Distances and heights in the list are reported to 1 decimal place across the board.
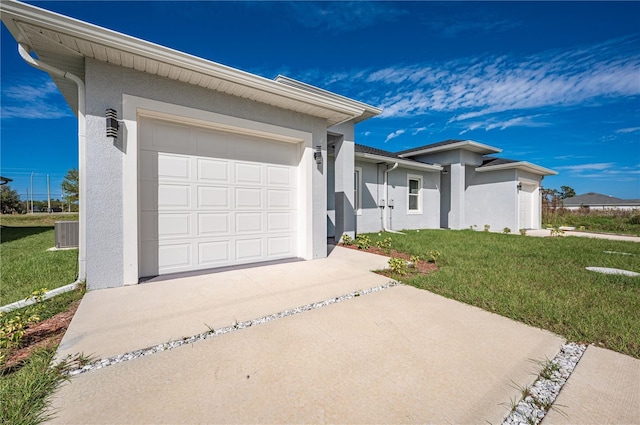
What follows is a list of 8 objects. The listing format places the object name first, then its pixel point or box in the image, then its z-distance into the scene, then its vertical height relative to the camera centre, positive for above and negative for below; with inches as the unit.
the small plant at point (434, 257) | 212.3 -41.1
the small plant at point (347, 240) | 299.3 -36.5
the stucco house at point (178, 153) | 135.1 +38.8
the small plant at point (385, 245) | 266.4 -38.7
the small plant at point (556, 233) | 412.5 -39.3
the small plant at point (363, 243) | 278.9 -37.6
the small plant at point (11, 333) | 81.8 -42.1
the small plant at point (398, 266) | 173.2 -39.5
